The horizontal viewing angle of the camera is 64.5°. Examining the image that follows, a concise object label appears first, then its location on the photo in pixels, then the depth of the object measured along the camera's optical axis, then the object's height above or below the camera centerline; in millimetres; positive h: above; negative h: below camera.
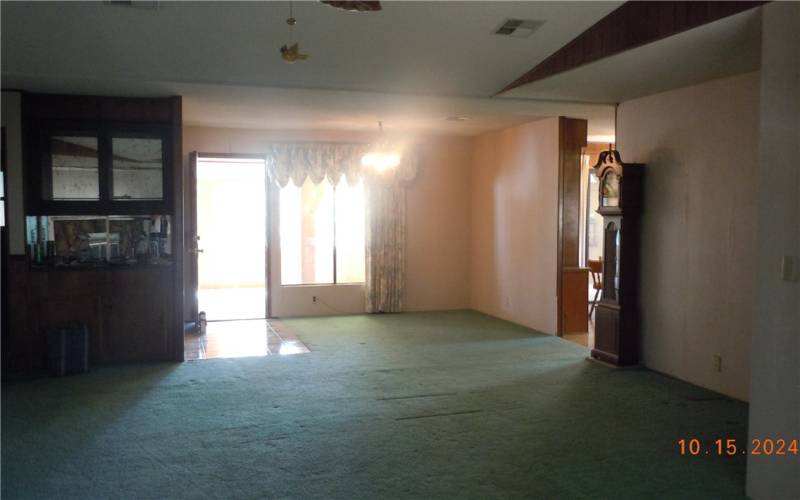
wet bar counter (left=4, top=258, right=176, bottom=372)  5824 -816
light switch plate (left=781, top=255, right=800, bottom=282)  2941 -204
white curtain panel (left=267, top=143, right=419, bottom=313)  8703 +299
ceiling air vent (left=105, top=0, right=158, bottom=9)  4000 +1389
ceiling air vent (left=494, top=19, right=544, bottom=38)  4422 +1396
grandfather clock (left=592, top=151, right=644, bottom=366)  5836 -325
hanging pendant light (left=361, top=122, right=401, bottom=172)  7902 +820
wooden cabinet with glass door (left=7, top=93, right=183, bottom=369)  5926 -8
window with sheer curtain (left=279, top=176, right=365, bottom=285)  8859 -144
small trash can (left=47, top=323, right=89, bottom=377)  5543 -1126
